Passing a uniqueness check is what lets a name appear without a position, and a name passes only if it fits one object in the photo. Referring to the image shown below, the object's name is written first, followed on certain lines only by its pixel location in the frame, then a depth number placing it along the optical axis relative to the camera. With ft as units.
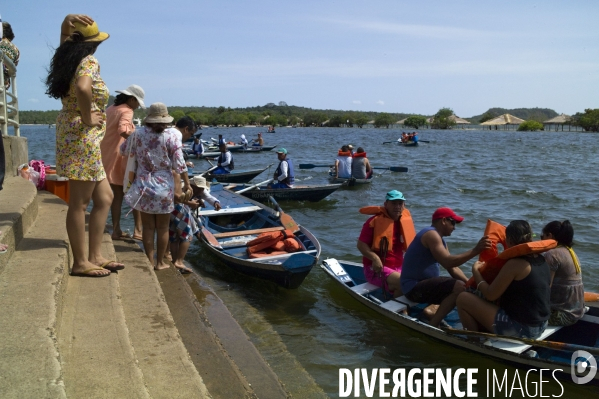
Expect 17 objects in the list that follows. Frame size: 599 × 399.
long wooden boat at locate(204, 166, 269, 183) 56.65
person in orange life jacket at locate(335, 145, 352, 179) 56.80
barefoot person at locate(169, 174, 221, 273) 20.58
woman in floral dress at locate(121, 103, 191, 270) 16.98
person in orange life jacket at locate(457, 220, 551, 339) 15.57
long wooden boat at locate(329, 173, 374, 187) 56.08
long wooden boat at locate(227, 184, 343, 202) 46.85
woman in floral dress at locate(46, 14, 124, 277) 12.73
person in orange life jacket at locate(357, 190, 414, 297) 20.68
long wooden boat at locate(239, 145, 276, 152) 114.13
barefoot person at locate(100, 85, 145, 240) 18.53
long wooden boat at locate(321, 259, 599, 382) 15.80
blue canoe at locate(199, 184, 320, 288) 22.54
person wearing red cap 18.04
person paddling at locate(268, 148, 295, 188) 47.14
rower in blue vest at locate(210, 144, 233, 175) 57.77
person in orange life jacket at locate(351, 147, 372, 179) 57.62
